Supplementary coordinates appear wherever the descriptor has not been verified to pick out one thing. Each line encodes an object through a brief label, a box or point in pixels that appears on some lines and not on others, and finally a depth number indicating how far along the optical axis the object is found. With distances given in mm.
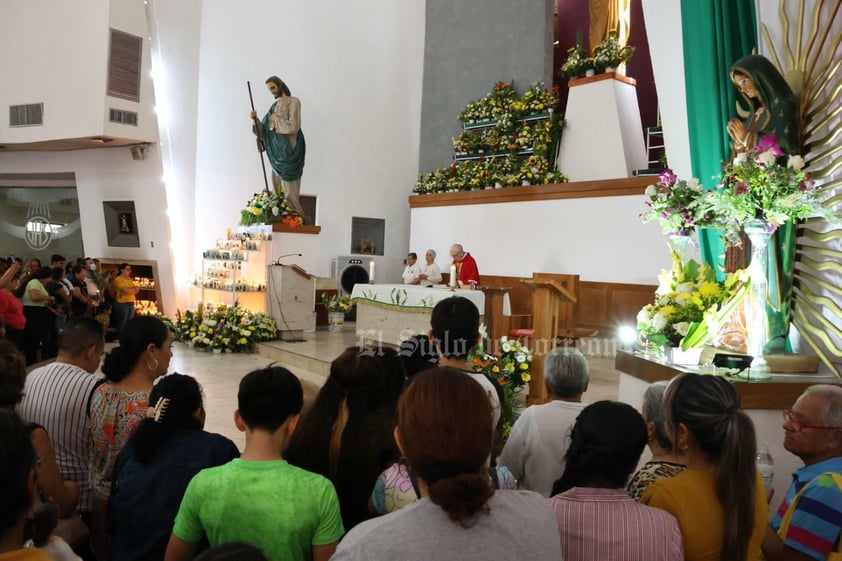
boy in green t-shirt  1616
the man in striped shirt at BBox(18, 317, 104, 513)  2543
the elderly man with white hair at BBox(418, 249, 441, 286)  10070
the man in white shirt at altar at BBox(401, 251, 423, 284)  10430
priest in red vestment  9664
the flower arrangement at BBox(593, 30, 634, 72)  10500
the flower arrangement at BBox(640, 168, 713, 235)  4223
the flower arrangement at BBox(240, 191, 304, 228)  10328
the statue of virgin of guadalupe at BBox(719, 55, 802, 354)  3889
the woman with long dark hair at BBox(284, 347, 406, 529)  2059
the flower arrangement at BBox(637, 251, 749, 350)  4055
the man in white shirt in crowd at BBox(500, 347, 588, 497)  2418
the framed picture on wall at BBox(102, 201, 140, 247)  12039
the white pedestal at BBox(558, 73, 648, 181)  10383
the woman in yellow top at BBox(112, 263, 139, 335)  9758
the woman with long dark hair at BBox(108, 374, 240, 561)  1945
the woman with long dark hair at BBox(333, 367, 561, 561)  1217
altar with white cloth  7949
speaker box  12648
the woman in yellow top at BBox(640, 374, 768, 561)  1659
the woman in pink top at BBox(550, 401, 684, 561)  1529
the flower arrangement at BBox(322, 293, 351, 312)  10555
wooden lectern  6328
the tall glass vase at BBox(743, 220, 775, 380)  3895
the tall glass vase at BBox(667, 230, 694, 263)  4418
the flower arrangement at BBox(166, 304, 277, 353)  9273
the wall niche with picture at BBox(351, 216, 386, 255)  13320
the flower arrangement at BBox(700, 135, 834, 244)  3688
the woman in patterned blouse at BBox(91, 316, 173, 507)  2400
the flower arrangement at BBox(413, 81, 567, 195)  11438
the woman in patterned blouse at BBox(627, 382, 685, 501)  1908
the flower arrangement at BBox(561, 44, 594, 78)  10883
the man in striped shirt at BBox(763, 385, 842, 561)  1829
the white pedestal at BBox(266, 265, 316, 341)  9719
